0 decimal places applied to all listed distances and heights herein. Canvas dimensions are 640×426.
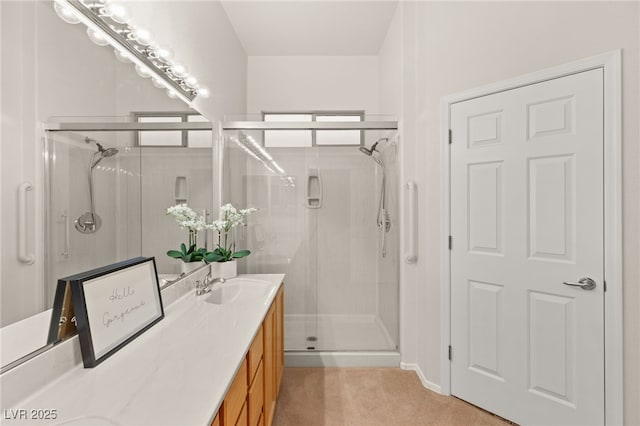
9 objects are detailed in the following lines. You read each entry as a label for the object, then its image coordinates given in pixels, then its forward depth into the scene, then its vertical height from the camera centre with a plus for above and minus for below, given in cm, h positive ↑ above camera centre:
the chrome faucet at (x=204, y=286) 185 -47
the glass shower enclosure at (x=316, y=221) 279 -9
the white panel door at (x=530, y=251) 168 -25
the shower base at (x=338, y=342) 265 -118
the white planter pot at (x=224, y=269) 216 -42
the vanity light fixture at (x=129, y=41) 112 +78
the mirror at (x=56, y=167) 83 +15
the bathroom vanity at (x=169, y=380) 76 -50
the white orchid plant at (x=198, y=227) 179 -10
